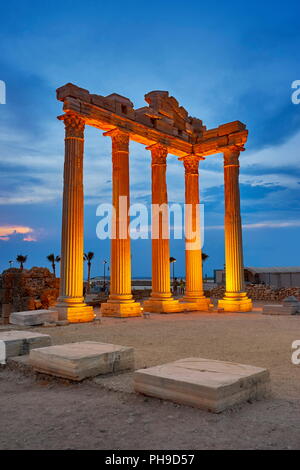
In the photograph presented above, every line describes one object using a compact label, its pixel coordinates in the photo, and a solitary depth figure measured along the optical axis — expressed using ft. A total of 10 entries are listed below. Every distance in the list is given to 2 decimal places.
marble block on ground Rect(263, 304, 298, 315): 57.47
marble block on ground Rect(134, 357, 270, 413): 14.28
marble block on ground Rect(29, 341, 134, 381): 18.94
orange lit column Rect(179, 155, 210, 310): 69.31
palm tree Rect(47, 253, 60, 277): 209.15
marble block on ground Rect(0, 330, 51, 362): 25.21
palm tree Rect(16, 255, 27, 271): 190.29
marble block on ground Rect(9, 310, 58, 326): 41.39
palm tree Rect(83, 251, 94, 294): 213.30
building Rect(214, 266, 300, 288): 113.91
